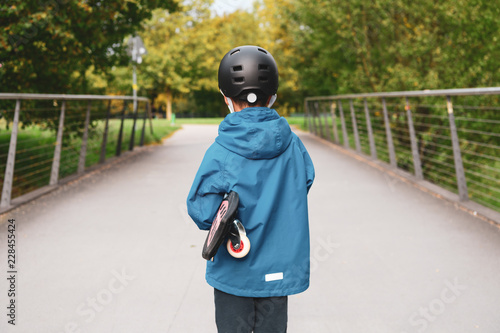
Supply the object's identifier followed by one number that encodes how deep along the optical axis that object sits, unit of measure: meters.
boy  2.15
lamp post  16.50
